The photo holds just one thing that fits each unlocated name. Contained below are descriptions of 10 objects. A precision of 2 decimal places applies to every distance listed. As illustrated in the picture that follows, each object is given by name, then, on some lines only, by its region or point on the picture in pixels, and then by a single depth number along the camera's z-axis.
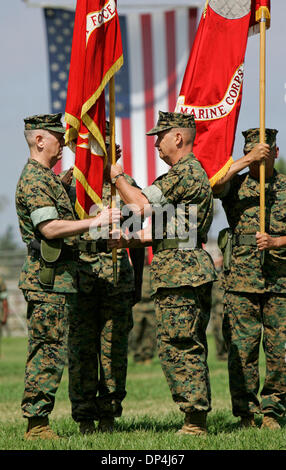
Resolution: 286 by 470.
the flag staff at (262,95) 14.01
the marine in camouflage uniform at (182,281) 12.91
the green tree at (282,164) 181.76
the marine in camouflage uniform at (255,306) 14.40
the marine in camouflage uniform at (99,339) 14.27
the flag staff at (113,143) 13.60
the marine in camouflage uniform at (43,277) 12.77
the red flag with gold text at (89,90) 13.81
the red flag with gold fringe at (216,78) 15.09
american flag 38.28
